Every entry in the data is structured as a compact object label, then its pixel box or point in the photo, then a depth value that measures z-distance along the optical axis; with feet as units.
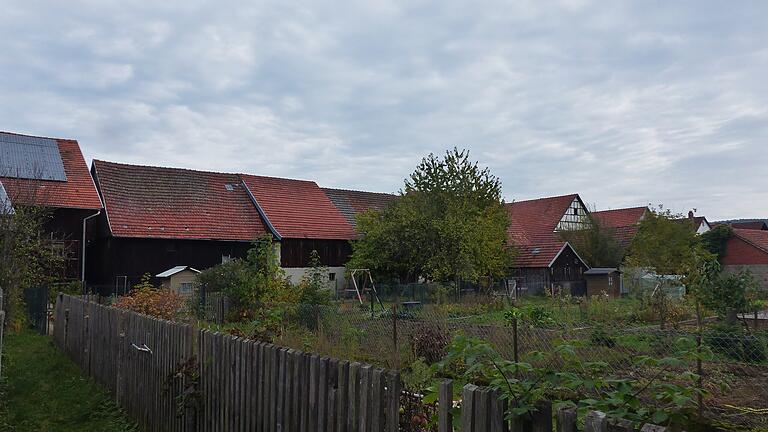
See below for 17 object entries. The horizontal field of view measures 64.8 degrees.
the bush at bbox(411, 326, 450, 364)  35.44
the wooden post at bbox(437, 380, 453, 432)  9.41
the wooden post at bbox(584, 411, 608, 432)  6.95
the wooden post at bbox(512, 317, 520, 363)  29.58
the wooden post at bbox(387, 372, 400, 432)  10.44
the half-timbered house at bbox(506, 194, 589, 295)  108.17
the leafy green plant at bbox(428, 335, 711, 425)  7.20
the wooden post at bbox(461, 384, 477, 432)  8.57
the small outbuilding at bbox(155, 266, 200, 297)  84.74
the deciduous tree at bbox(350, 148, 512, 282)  96.58
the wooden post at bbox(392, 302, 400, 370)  34.12
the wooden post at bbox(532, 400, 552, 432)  7.72
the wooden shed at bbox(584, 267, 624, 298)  110.11
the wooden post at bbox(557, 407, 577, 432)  7.36
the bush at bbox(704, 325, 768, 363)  35.40
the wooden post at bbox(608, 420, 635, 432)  6.80
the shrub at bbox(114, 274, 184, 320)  43.23
